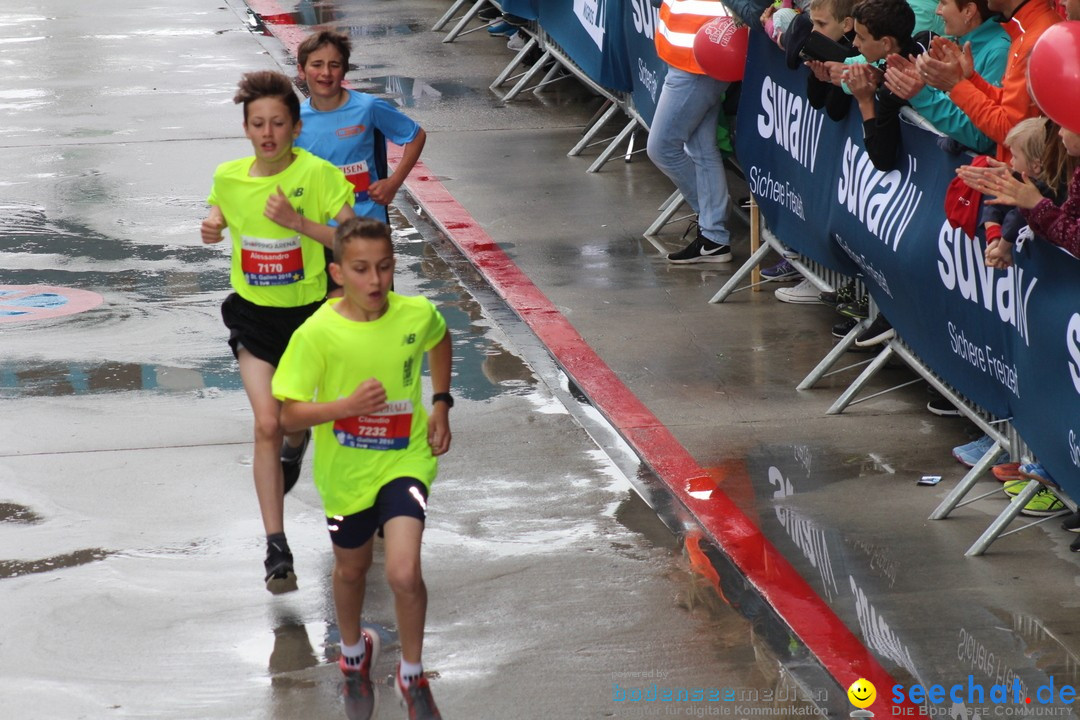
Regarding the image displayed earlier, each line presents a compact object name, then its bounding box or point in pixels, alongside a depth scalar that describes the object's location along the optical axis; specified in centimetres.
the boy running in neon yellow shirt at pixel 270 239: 1216
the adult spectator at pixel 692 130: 2017
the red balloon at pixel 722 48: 1941
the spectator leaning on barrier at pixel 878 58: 1458
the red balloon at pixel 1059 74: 1126
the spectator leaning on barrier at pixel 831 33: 1596
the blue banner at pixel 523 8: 3011
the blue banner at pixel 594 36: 2462
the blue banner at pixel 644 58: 2261
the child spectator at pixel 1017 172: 1231
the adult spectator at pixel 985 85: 1334
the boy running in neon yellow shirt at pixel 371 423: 1007
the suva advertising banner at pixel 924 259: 1181
